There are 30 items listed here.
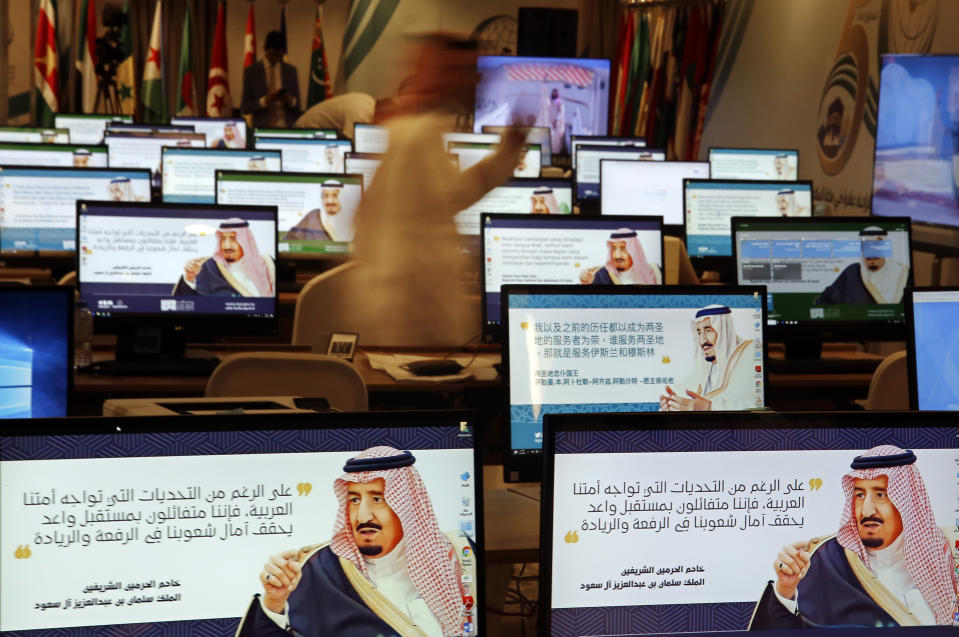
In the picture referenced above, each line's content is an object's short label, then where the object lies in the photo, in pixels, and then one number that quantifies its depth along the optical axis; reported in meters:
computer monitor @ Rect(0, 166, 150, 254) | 5.80
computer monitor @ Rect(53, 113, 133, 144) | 10.29
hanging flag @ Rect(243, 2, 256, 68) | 13.77
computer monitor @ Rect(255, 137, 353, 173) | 8.41
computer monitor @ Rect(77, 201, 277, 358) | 4.42
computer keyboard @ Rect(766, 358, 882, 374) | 4.64
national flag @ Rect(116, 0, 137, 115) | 13.16
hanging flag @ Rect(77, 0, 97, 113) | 12.67
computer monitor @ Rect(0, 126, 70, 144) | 9.00
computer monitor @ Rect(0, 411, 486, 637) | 1.33
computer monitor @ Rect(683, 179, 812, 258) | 6.35
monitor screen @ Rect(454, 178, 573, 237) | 5.92
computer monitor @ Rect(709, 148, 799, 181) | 8.40
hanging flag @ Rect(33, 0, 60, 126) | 12.09
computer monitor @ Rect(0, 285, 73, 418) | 2.45
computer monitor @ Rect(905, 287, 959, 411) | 2.73
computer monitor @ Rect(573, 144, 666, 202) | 8.84
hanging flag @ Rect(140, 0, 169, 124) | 12.80
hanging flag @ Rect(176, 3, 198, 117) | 13.38
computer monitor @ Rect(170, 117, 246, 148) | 10.09
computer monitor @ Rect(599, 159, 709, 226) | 6.85
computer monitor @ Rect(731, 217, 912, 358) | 4.55
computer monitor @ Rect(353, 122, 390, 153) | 9.24
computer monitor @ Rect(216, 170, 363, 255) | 6.12
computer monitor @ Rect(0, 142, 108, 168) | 7.02
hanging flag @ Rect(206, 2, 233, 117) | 13.24
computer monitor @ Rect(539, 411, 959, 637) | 1.47
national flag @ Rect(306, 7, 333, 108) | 14.43
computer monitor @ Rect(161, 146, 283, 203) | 7.20
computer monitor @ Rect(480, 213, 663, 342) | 4.33
